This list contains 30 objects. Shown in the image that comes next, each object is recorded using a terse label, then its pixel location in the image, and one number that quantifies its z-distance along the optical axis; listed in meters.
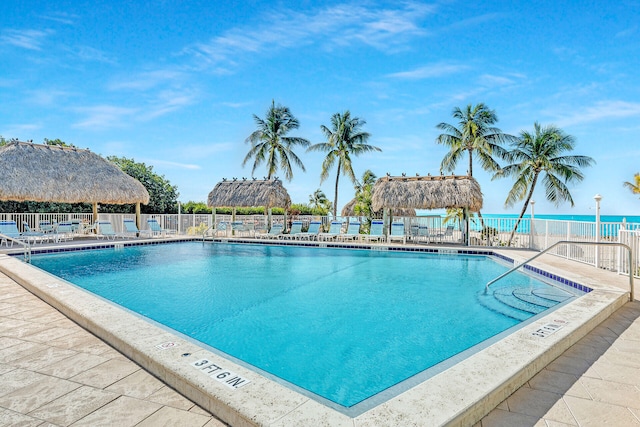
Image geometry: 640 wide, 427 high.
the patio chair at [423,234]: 13.52
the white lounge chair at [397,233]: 13.30
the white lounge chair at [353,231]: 14.15
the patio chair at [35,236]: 12.00
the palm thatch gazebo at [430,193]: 13.78
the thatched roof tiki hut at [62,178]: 13.17
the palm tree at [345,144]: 21.00
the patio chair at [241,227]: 16.08
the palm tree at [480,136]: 18.19
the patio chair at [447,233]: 13.75
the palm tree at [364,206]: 19.19
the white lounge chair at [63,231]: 12.79
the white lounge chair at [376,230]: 13.89
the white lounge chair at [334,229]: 14.40
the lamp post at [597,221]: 7.37
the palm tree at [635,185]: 18.58
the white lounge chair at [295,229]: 15.12
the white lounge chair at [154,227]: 14.80
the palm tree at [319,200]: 31.34
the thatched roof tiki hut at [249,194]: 16.78
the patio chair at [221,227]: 15.92
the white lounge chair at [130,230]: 14.36
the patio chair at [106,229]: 13.23
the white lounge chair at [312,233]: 14.92
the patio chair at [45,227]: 13.73
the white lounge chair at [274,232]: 15.04
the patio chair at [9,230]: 11.43
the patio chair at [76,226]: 13.45
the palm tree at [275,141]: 20.16
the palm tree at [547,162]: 15.10
